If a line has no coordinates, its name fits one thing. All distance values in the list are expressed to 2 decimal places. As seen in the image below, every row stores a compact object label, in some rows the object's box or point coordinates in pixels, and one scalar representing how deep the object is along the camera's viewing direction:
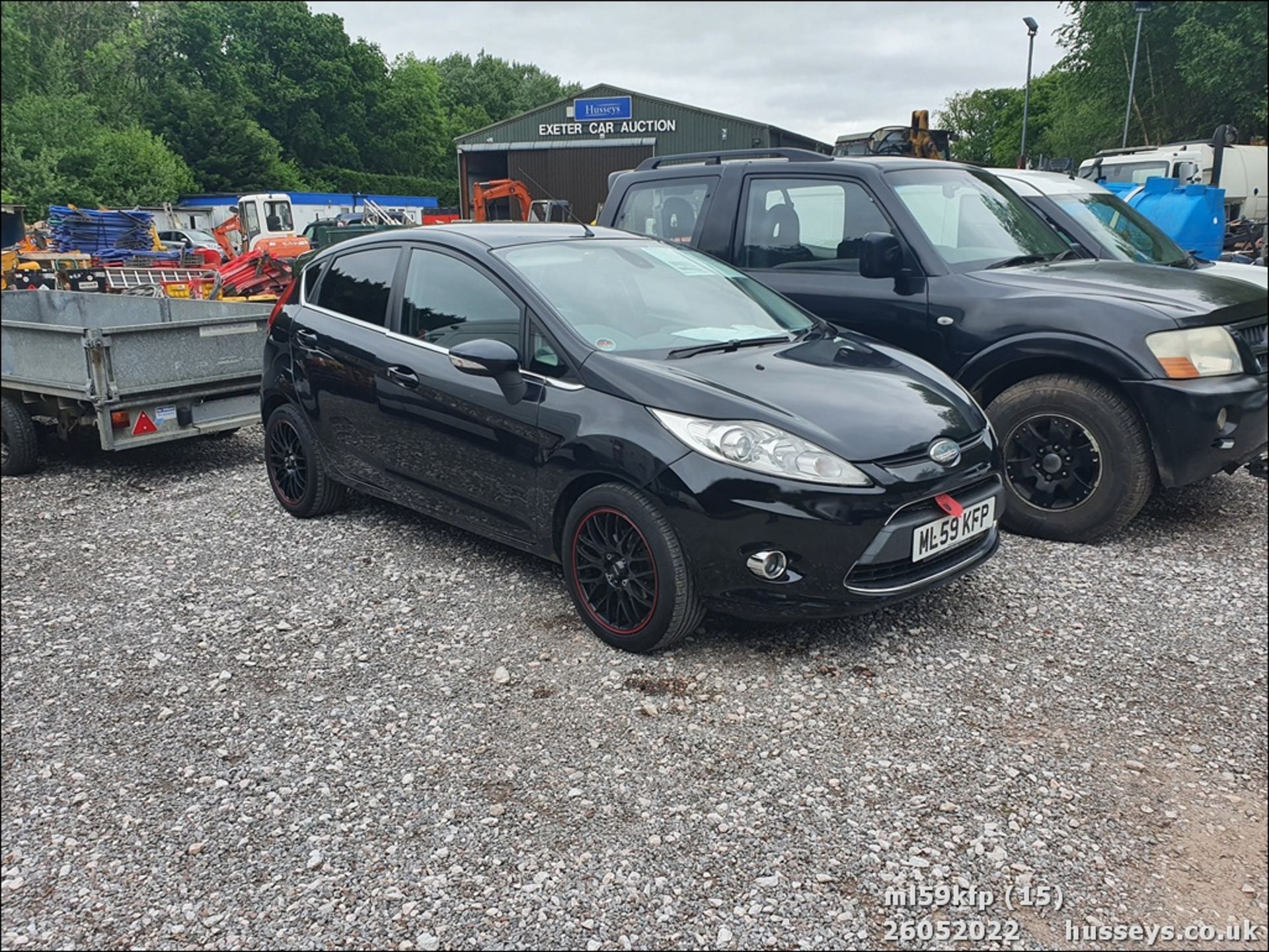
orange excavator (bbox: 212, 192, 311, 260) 28.61
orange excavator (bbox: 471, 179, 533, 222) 25.42
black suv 4.57
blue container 10.17
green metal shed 34.50
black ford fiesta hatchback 3.65
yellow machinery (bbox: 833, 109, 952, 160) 14.29
